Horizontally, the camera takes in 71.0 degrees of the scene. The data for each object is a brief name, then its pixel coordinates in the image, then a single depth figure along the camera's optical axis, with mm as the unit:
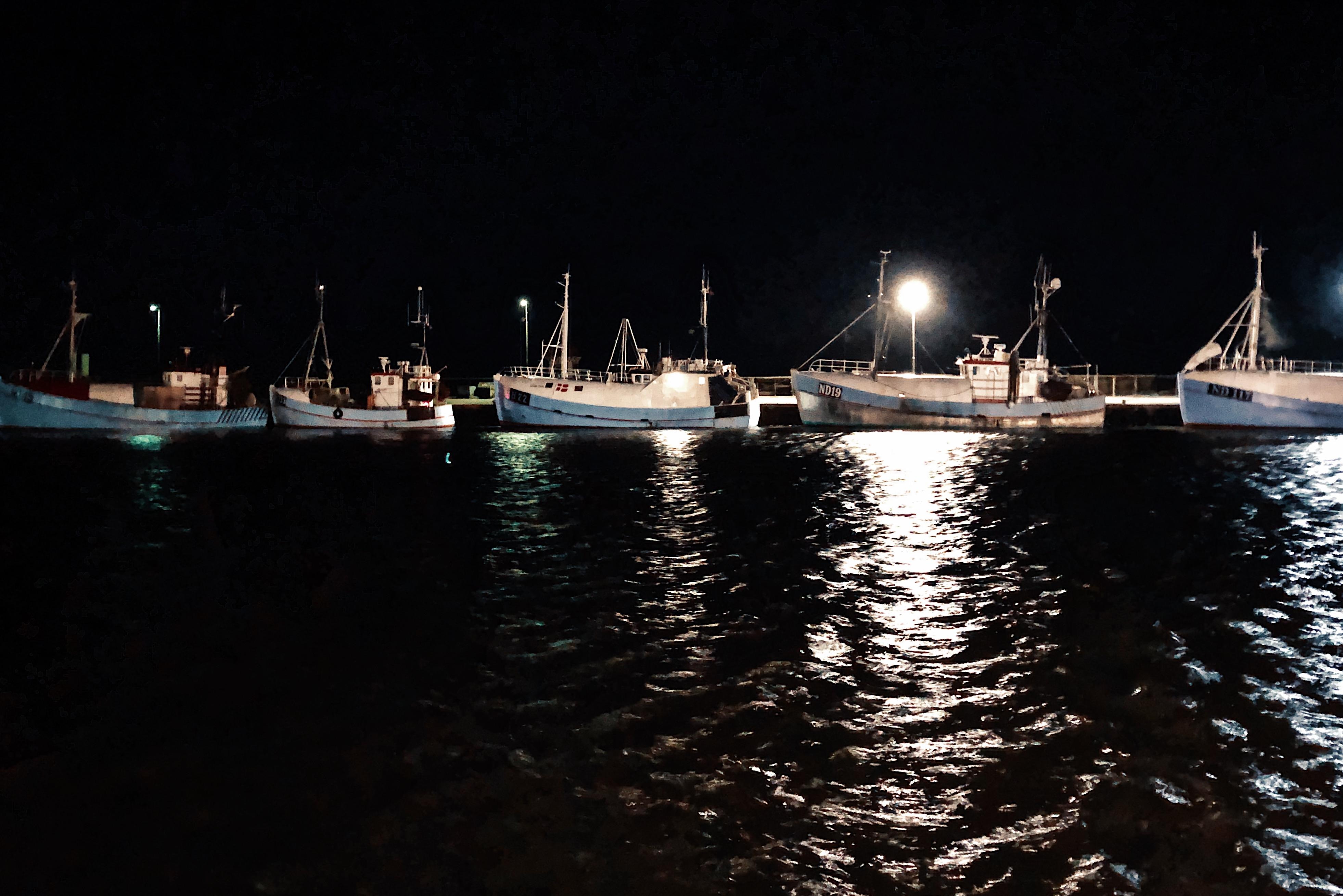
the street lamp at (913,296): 79625
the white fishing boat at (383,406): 77875
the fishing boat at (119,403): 71562
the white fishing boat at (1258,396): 68875
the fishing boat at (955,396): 74062
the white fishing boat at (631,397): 74562
